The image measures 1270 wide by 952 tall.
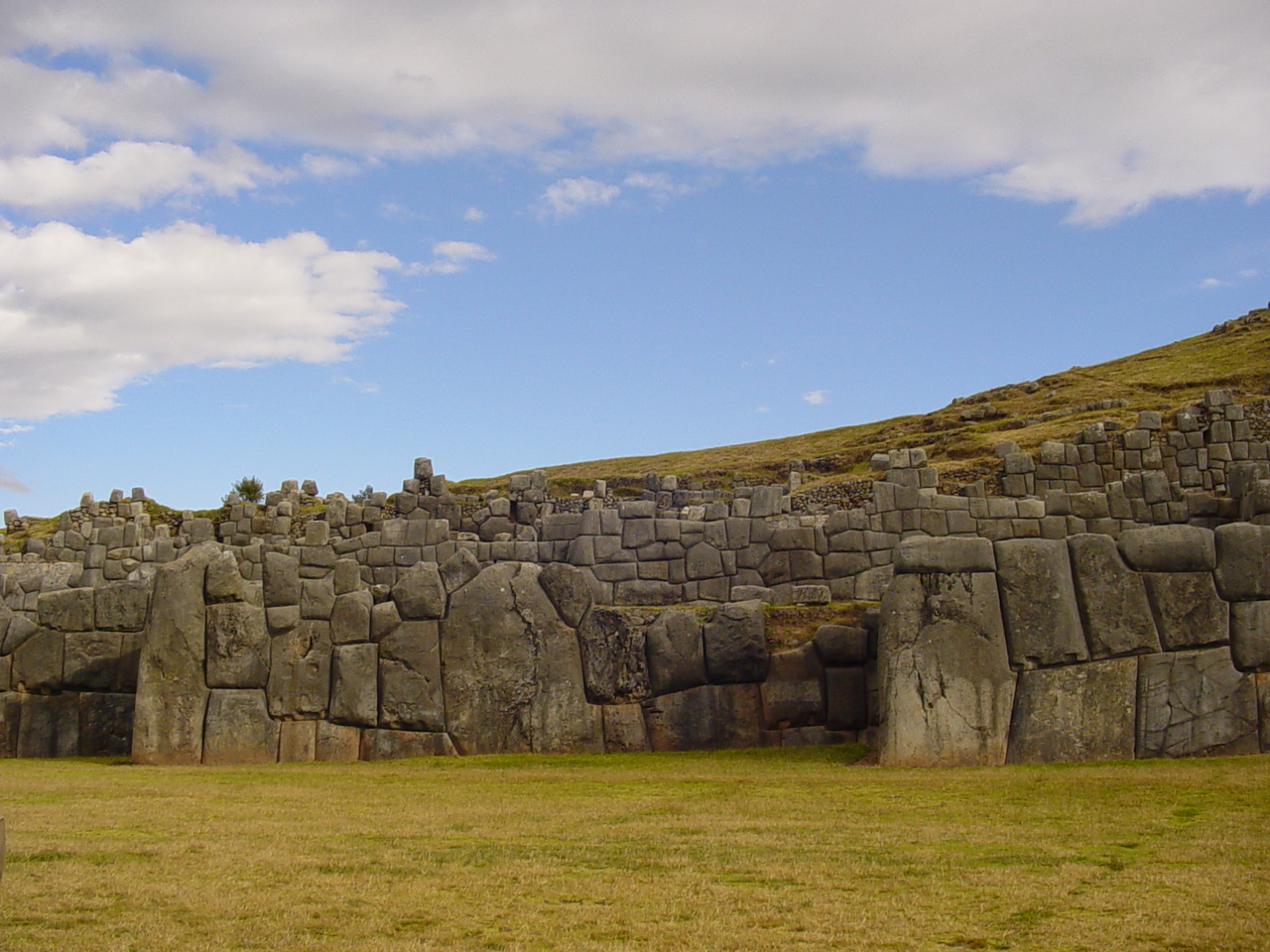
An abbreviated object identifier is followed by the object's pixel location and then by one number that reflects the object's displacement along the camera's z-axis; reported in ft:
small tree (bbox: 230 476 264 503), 169.17
